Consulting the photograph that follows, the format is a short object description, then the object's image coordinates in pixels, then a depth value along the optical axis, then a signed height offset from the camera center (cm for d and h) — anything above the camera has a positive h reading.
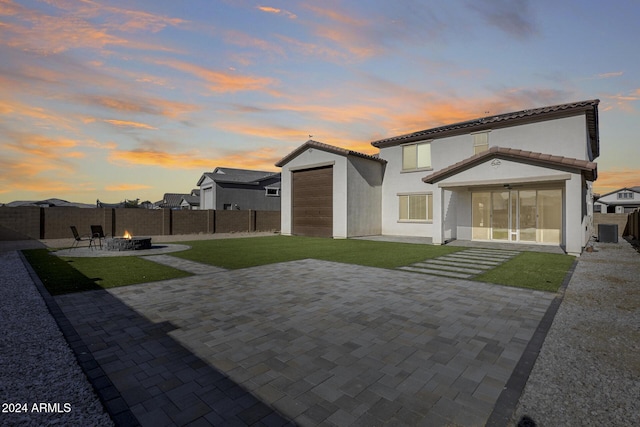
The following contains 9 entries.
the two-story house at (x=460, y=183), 1428 +190
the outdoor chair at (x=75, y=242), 1436 -155
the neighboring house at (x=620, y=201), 6236 +340
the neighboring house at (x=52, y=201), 5508 +270
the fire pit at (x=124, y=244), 1442 -134
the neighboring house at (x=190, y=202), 5248 +250
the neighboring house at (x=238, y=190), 3809 +349
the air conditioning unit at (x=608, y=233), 1820 -104
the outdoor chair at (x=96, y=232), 1472 -79
